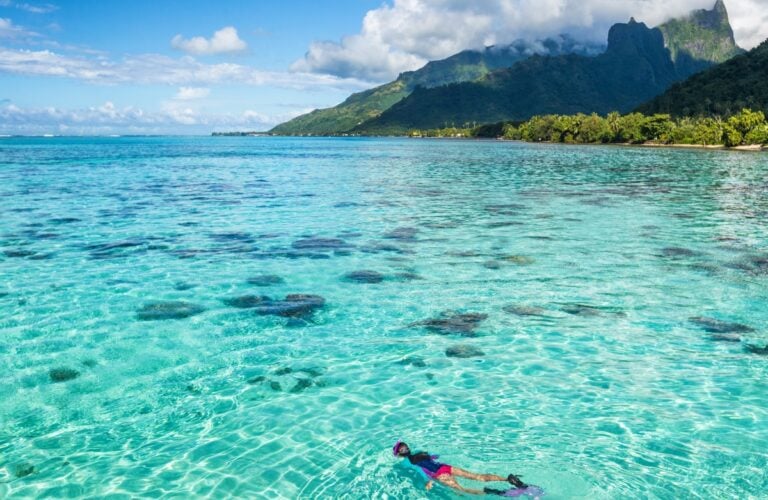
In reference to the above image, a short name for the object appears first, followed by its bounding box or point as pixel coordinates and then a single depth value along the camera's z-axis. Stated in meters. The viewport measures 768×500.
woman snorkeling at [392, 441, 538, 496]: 9.03
